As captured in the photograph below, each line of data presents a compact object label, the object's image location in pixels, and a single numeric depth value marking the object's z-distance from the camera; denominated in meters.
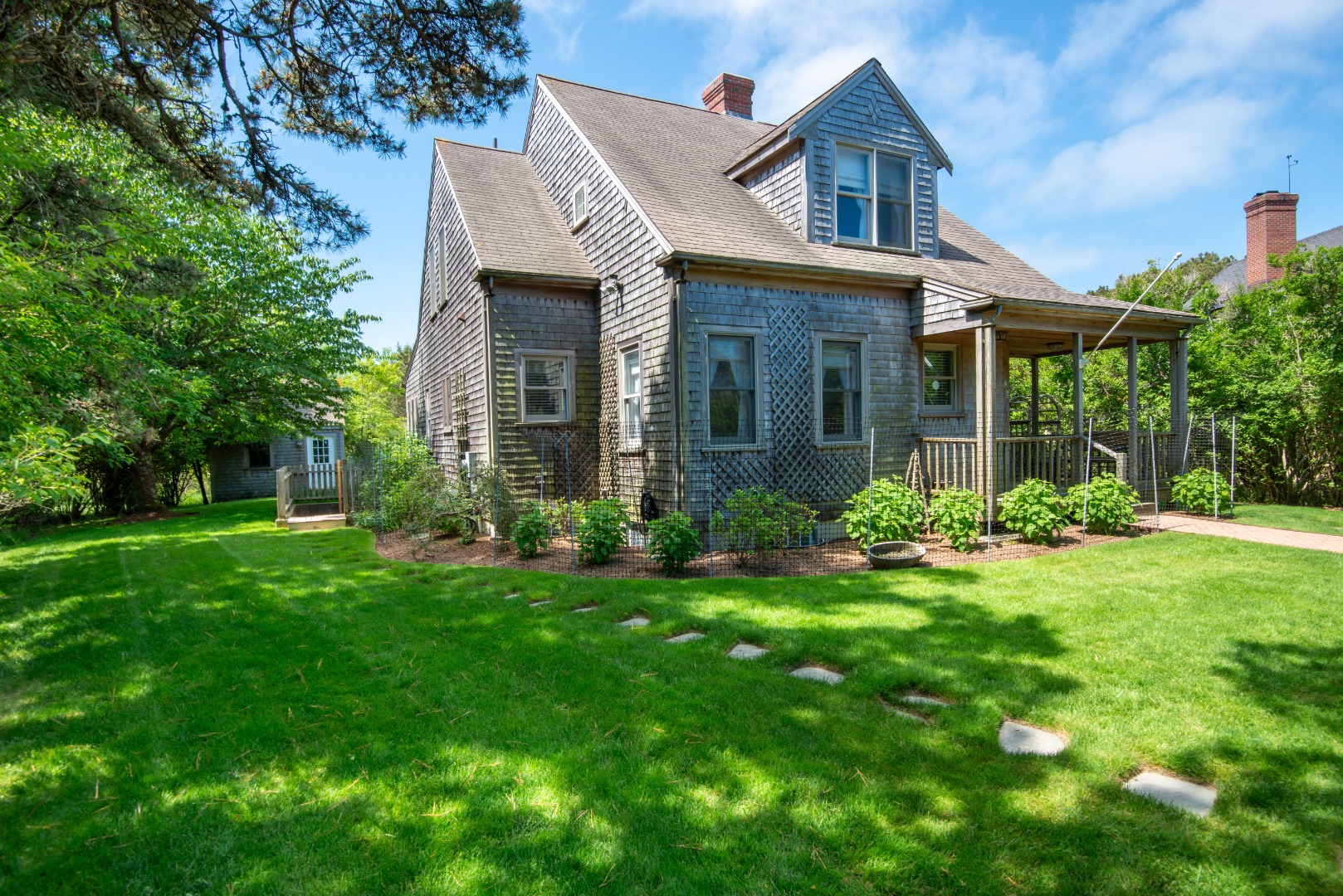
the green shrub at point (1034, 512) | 8.34
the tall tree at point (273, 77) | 5.49
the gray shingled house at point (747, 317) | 9.13
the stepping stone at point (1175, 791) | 2.64
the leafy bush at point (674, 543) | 7.32
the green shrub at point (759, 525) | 7.85
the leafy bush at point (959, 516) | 8.12
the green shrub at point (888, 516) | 8.43
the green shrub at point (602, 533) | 8.04
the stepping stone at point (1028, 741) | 3.10
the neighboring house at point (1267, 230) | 21.31
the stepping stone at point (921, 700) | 3.64
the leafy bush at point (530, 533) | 8.60
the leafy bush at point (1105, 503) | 8.84
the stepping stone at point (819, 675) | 4.02
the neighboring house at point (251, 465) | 23.00
